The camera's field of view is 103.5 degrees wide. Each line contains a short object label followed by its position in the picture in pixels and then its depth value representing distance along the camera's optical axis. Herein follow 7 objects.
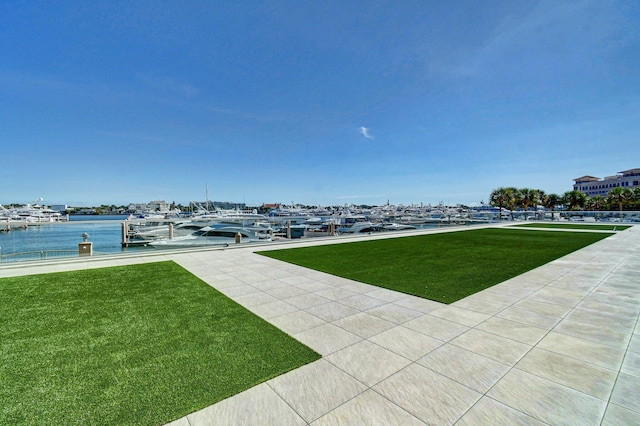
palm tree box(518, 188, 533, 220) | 36.91
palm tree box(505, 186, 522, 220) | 36.82
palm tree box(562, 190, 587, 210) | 38.47
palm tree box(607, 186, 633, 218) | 33.47
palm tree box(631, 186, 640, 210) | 34.56
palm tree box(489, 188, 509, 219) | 37.09
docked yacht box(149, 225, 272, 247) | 10.38
